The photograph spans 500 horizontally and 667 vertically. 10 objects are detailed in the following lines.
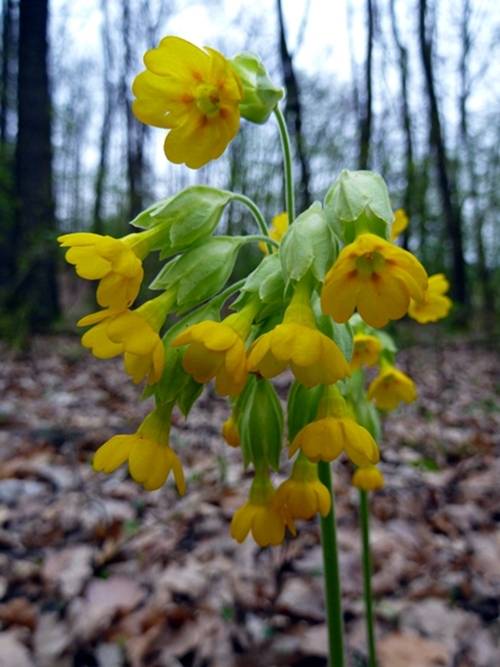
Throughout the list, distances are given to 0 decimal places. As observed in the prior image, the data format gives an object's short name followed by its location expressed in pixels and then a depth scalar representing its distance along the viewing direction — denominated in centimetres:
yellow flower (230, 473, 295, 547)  10
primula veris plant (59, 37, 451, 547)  8
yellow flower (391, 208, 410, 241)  14
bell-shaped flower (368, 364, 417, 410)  14
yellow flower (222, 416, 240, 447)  11
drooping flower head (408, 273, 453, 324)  14
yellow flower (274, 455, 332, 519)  9
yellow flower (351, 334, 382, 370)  13
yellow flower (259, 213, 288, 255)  13
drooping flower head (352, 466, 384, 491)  12
